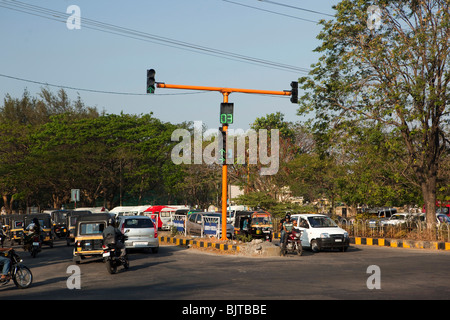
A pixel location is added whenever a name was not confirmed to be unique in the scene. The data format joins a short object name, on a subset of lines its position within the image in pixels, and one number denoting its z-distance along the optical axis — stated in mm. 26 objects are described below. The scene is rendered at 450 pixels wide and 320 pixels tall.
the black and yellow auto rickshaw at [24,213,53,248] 30422
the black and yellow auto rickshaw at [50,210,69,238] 39975
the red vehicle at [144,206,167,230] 44275
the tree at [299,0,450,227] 26141
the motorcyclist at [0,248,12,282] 13242
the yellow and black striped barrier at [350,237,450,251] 24553
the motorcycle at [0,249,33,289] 13352
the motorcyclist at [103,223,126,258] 16470
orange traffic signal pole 23244
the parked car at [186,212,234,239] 29436
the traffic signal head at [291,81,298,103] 24078
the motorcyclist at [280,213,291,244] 22245
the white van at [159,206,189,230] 41438
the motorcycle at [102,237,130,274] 15961
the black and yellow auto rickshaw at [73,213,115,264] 19172
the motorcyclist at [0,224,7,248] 25869
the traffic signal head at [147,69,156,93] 21984
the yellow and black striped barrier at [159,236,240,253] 23889
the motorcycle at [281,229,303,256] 22219
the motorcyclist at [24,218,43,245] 24891
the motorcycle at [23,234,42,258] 23862
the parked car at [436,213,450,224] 38031
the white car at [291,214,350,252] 23953
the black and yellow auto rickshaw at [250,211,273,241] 28781
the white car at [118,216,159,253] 23609
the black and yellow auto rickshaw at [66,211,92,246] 32312
